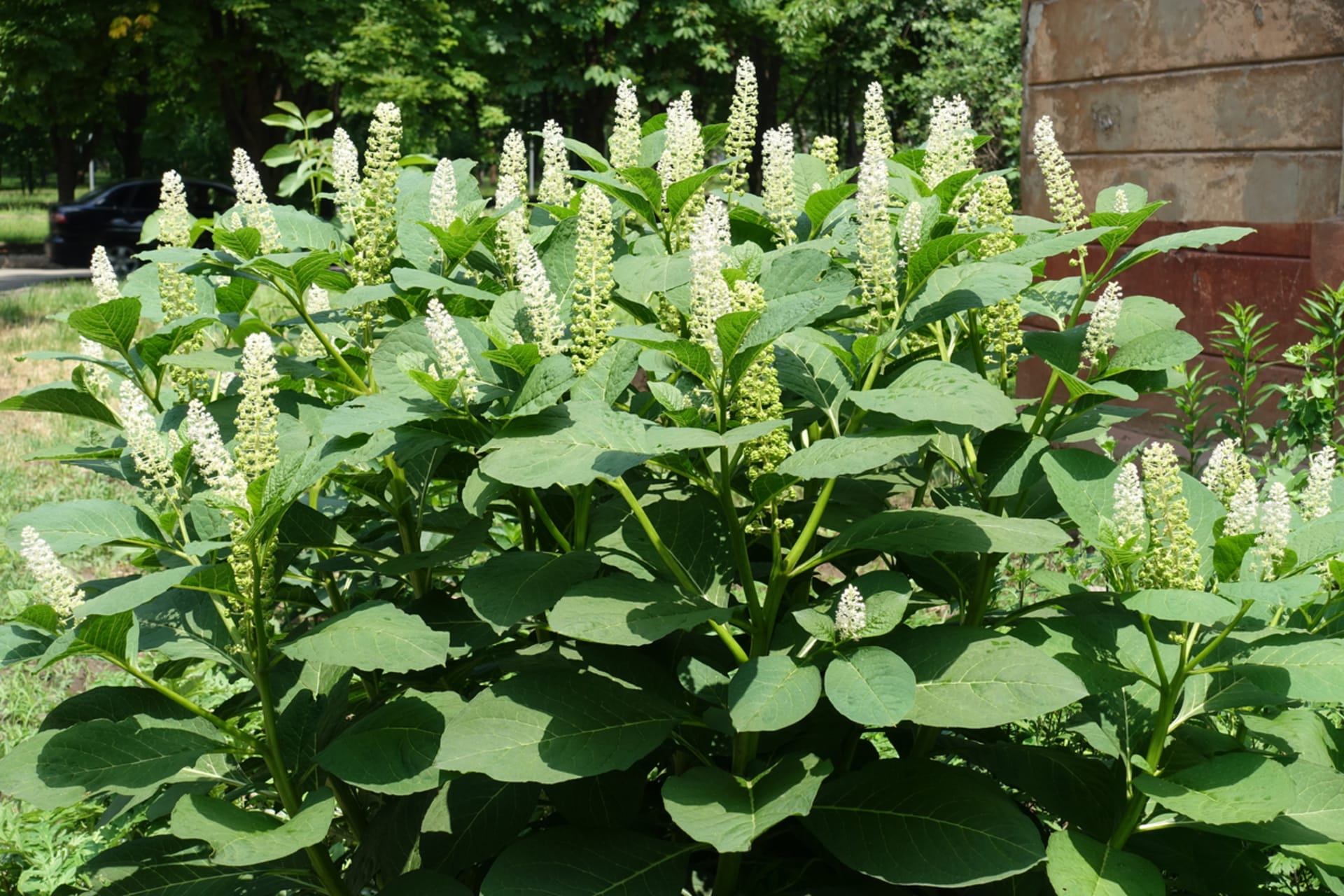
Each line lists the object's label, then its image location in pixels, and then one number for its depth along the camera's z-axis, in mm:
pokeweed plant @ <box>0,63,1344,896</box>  1616
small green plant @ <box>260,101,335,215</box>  3418
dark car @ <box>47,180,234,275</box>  25422
